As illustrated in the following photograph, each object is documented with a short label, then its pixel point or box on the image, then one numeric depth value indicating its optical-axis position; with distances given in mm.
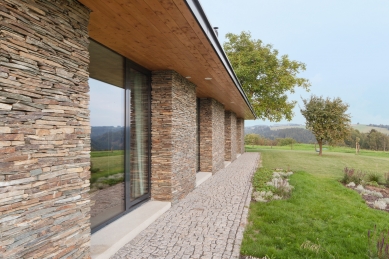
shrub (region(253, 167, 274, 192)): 6979
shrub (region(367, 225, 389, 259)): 2950
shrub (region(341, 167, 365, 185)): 8328
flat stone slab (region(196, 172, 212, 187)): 7771
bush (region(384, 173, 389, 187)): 8250
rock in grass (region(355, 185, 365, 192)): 7325
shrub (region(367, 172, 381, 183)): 8641
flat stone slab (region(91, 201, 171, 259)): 3282
